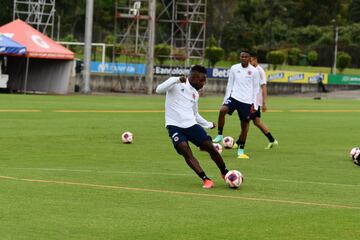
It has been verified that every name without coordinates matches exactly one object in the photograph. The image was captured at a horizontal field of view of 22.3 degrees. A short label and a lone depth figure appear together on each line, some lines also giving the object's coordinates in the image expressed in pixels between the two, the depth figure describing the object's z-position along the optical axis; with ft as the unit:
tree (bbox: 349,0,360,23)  351.67
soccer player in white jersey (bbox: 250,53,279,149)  69.31
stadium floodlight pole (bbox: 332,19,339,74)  269.89
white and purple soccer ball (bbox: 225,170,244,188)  44.42
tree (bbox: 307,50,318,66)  288.10
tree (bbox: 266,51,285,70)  270.96
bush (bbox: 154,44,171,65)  247.70
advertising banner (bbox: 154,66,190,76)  220.64
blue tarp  161.48
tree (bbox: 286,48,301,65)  295.69
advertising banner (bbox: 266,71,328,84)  241.76
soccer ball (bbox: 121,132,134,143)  72.90
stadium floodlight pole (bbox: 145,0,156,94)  205.46
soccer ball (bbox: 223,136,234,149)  69.31
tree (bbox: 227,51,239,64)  293.18
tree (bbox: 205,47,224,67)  270.12
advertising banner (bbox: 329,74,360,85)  247.91
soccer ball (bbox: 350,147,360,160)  59.75
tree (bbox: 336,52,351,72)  273.54
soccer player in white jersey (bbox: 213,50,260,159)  64.80
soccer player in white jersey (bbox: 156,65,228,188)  45.96
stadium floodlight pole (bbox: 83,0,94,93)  184.03
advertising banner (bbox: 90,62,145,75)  223.10
